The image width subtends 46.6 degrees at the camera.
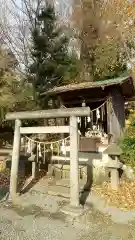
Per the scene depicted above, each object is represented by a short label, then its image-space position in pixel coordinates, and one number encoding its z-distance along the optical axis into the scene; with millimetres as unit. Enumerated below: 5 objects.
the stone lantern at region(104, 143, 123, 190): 5223
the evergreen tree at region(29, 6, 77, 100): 9961
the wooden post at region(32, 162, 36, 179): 6409
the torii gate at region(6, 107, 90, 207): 4278
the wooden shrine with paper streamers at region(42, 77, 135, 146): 7071
